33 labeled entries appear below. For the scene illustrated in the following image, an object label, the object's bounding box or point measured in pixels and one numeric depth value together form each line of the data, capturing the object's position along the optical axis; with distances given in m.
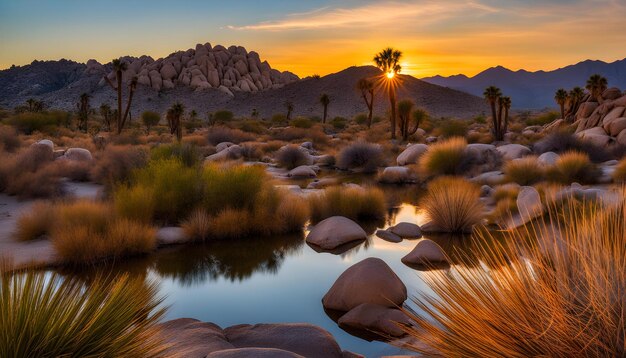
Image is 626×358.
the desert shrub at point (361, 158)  18.98
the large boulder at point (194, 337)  4.02
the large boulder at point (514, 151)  17.88
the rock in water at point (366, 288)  5.81
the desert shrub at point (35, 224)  8.25
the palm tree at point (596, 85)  24.63
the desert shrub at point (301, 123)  39.47
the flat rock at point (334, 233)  8.77
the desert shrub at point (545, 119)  37.19
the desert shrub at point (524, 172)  13.12
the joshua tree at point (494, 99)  26.47
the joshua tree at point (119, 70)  26.82
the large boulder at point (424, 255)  7.41
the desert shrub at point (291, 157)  19.28
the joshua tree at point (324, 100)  48.03
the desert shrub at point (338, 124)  44.28
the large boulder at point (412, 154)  18.73
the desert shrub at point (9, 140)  18.38
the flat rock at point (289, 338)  4.63
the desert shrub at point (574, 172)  13.03
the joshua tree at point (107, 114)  37.76
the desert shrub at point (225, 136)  27.16
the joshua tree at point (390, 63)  32.84
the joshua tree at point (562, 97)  32.91
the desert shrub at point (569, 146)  17.11
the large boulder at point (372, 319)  5.30
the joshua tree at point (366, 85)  40.25
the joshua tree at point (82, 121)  34.68
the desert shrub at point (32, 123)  27.62
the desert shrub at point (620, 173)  12.52
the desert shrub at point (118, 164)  12.66
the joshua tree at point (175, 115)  26.30
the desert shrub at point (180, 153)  12.73
